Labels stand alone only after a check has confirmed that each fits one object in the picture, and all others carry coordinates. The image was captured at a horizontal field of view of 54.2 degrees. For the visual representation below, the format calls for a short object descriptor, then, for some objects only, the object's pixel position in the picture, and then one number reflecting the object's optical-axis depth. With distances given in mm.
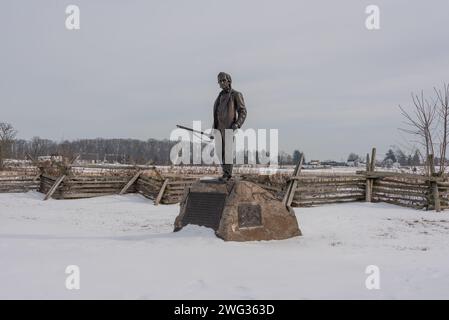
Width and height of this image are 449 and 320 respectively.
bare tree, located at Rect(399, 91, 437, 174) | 17781
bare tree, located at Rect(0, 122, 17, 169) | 32750
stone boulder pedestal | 7694
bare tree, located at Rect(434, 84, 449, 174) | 17453
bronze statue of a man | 8258
